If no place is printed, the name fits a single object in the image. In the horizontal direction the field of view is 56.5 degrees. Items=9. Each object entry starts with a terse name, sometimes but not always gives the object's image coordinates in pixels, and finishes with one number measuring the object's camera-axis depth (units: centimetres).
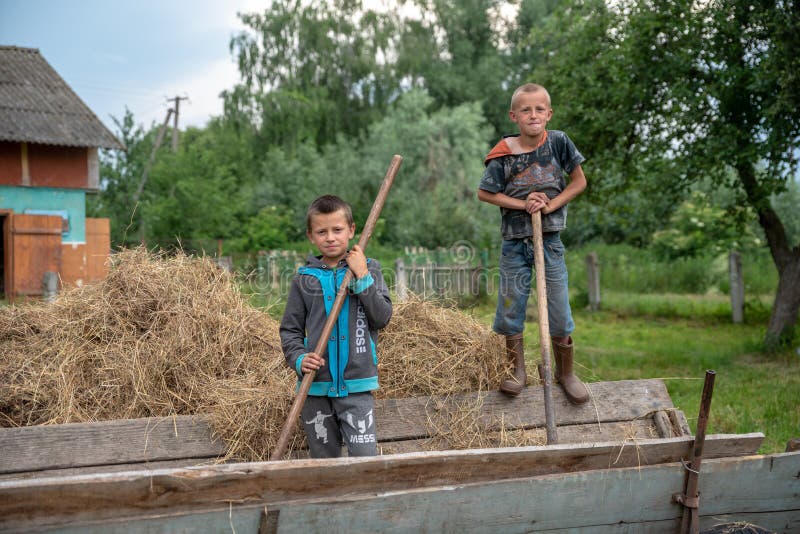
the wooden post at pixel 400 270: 1124
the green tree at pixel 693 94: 766
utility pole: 2906
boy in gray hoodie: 298
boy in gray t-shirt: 371
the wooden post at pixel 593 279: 1355
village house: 1364
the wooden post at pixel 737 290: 1174
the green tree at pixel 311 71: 2706
